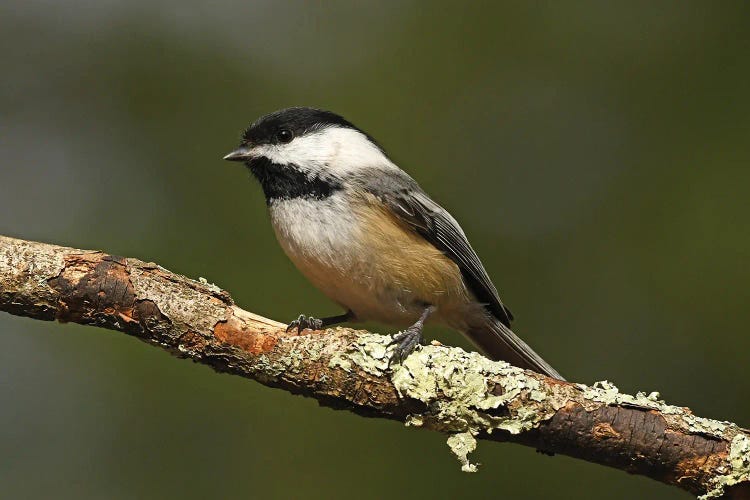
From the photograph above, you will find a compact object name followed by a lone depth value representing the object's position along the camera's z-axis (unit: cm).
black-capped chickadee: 561
